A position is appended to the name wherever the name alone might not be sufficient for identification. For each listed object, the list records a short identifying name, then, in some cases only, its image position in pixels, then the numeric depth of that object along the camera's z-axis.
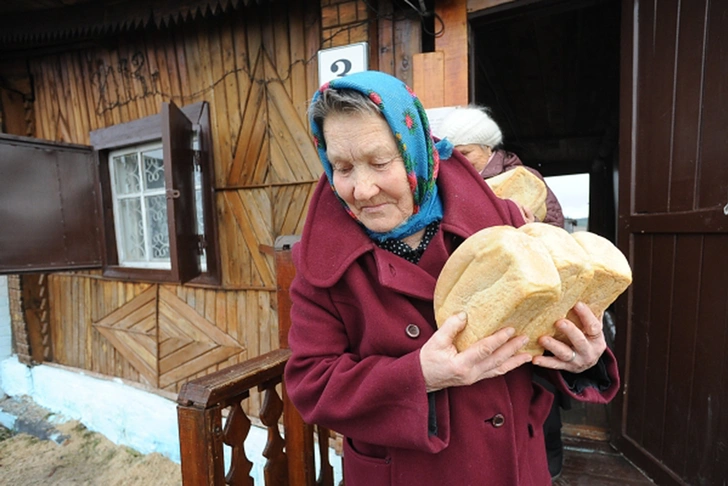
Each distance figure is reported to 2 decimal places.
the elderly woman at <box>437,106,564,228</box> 1.70
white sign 2.43
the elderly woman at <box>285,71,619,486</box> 0.80
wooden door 1.64
